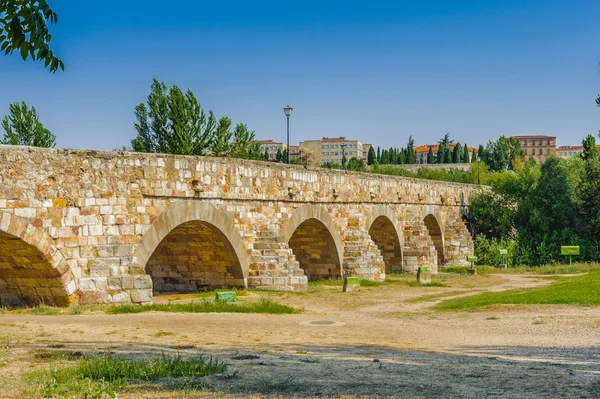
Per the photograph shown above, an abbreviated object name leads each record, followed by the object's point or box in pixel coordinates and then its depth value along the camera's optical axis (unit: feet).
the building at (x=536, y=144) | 545.03
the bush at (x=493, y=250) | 105.81
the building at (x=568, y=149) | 601.01
